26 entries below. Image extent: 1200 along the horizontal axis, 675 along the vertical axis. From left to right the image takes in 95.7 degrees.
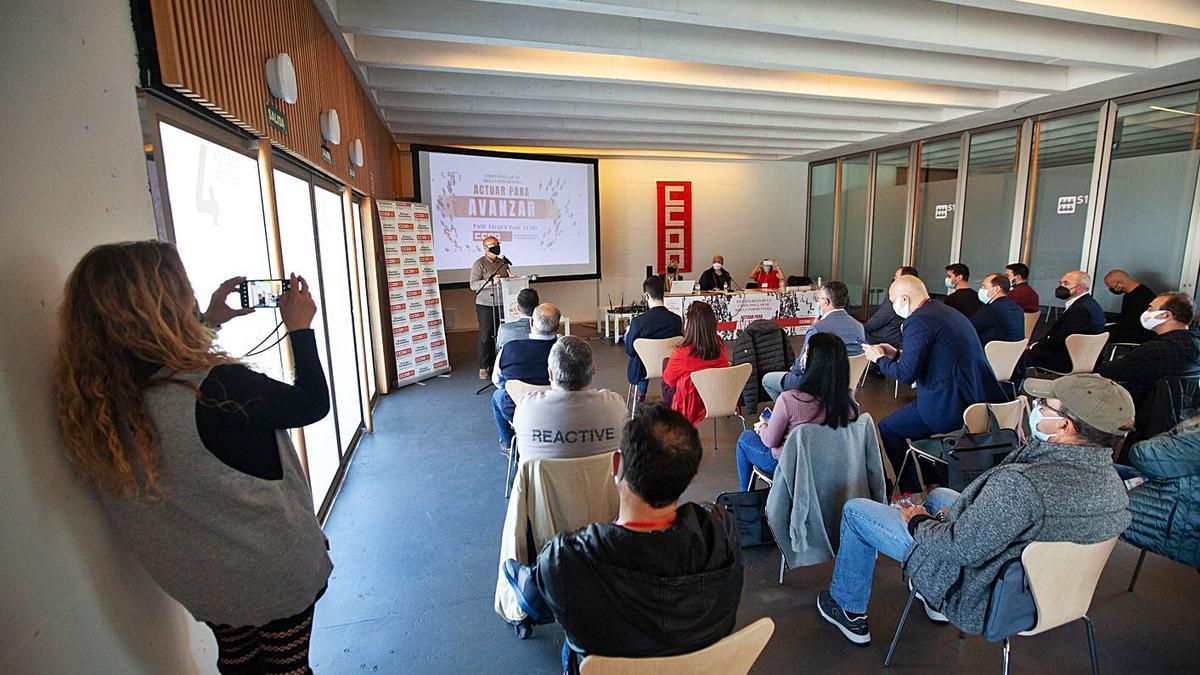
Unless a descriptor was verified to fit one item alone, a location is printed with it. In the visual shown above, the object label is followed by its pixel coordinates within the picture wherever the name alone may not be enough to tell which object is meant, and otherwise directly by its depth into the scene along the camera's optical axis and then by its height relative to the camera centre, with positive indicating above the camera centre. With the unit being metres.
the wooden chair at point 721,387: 3.66 -0.93
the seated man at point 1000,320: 4.49 -0.63
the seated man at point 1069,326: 4.81 -0.73
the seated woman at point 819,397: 2.29 -0.63
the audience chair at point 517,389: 3.25 -0.80
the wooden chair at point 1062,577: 1.56 -0.99
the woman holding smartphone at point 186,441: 1.07 -0.37
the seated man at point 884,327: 5.07 -0.76
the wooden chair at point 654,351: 4.48 -0.82
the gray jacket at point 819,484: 2.27 -1.00
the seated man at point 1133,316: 5.12 -0.70
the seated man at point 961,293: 5.34 -0.48
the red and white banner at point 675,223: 10.38 +0.53
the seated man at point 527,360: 3.50 -0.68
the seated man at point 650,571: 1.25 -0.74
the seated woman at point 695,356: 3.83 -0.75
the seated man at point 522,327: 4.69 -0.64
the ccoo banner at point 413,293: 5.77 -0.41
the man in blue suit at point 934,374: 3.04 -0.73
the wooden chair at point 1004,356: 4.27 -0.88
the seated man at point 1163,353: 3.17 -0.65
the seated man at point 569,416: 2.22 -0.67
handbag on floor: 2.71 -1.32
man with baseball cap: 1.54 -0.75
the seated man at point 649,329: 4.64 -0.66
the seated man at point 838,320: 4.05 -0.54
